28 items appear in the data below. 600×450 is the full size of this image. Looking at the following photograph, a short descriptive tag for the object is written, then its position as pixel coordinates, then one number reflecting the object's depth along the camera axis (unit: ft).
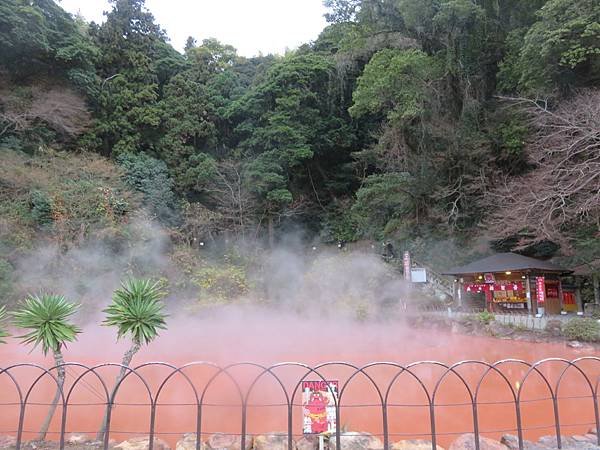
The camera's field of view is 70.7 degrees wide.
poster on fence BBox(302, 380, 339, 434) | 10.96
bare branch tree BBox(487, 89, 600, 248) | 35.56
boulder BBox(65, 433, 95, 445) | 13.38
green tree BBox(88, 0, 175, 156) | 64.59
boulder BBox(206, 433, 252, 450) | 12.76
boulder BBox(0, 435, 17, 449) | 12.54
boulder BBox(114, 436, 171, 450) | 12.37
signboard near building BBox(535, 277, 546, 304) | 42.50
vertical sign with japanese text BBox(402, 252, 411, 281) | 53.78
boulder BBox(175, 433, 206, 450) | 12.62
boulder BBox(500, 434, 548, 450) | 11.79
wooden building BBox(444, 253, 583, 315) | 44.04
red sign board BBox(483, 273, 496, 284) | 47.60
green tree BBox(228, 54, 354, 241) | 65.87
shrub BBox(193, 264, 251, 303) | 51.31
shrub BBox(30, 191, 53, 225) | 49.26
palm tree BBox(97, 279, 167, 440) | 14.52
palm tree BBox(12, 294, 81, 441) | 14.10
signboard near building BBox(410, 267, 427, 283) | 53.98
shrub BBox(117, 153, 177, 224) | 60.08
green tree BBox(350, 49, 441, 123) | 50.31
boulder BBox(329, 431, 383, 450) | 12.18
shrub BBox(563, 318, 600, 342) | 33.68
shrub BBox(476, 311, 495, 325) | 41.39
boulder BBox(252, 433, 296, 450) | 12.60
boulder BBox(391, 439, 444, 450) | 12.24
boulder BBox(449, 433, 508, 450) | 12.14
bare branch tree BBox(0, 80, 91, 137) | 53.98
